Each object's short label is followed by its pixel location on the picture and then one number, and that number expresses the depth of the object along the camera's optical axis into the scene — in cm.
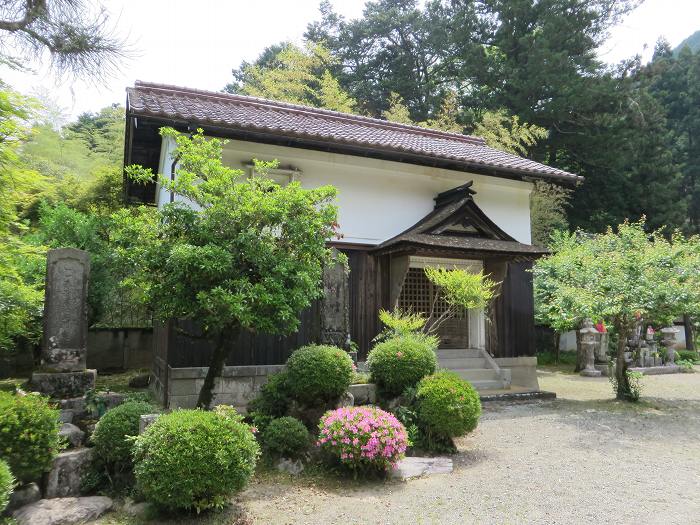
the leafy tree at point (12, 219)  718
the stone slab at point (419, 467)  632
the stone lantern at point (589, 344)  1725
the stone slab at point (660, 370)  1748
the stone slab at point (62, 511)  482
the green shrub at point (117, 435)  573
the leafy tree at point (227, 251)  595
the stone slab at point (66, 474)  540
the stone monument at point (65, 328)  694
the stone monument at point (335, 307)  824
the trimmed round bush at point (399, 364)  777
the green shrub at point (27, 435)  500
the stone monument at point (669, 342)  1911
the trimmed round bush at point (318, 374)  695
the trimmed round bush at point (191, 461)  465
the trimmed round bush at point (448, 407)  706
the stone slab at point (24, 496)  503
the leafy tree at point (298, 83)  2357
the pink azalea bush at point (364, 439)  601
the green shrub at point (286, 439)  642
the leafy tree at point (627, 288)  977
